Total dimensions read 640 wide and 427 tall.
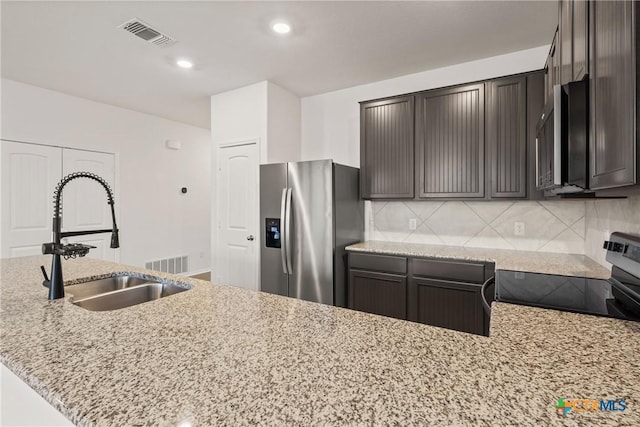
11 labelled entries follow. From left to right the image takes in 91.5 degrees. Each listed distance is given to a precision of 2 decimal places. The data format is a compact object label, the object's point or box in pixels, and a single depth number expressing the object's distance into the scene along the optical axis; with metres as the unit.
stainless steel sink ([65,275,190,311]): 1.53
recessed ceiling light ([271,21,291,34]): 2.45
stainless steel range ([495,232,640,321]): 1.14
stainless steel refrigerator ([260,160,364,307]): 2.93
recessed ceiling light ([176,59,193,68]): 3.10
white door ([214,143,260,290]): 3.70
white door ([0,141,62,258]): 3.51
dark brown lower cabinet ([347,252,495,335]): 2.46
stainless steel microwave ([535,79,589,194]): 1.10
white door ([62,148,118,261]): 4.02
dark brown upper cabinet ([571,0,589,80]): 1.15
